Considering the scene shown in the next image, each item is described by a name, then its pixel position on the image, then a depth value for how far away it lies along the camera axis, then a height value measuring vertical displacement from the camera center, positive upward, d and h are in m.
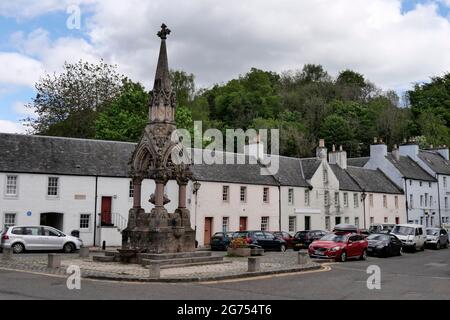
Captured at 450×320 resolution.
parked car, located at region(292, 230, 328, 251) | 35.28 -1.84
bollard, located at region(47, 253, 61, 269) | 19.62 -2.00
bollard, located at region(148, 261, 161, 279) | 16.56 -1.95
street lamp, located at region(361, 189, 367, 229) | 51.16 +1.53
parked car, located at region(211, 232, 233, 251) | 33.88 -1.97
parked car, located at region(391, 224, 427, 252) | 35.62 -1.65
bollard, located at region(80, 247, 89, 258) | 24.70 -2.05
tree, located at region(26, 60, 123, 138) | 51.50 +10.85
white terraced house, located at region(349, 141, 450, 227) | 58.88 +4.43
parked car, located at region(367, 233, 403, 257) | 30.42 -2.01
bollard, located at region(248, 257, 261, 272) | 18.97 -2.00
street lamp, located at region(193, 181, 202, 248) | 37.00 +1.66
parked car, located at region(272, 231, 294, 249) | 36.60 -1.91
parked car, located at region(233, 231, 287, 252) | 33.22 -1.86
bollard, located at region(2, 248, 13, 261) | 22.24 -1.96
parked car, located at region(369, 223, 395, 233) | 42.46 -1.30
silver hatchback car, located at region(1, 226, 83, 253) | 28.55 -1.71
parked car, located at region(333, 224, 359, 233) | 37.34 -1.24
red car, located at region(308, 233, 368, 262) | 25.98 -1.87
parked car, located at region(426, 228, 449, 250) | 40.44 -2.08
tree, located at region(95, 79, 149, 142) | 47.72 +8.98
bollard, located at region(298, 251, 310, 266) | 22.36 -2.07
